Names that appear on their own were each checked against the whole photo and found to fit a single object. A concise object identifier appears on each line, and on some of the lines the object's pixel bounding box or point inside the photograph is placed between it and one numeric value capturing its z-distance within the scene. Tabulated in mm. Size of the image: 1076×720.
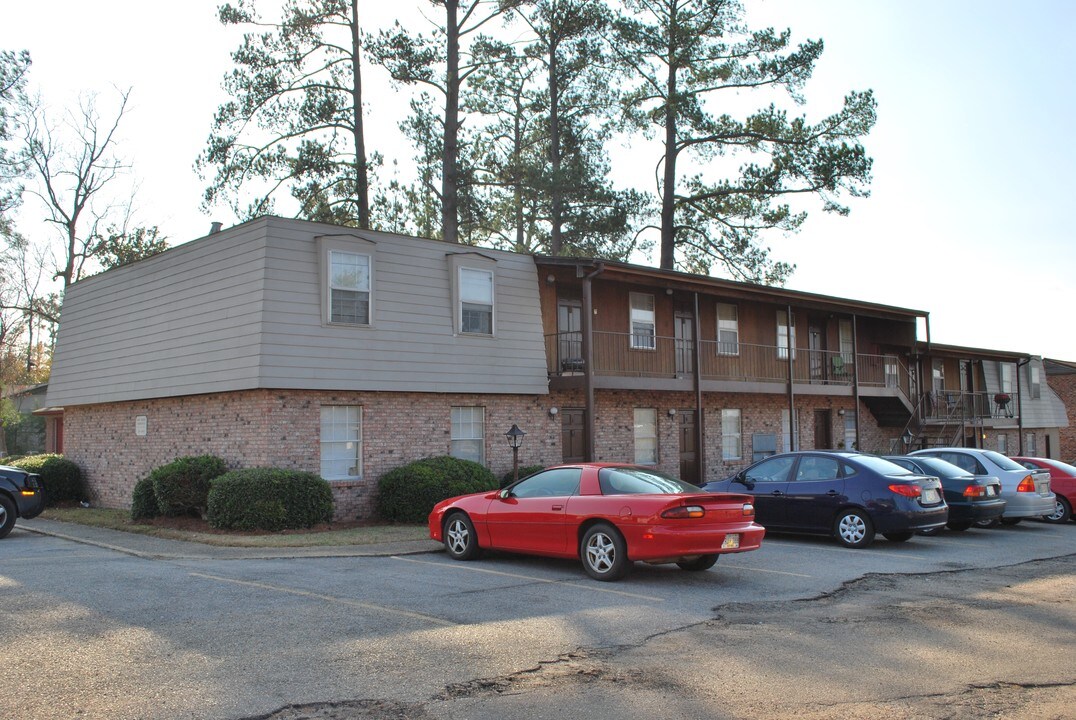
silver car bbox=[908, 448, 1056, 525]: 16266
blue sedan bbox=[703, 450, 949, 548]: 13281
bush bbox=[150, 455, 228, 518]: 16250
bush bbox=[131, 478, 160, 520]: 17266
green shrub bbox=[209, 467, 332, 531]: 14922
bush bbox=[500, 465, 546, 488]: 18870
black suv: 15109
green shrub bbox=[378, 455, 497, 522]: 16531
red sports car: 10109
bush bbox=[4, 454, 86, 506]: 22062
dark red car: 17797
